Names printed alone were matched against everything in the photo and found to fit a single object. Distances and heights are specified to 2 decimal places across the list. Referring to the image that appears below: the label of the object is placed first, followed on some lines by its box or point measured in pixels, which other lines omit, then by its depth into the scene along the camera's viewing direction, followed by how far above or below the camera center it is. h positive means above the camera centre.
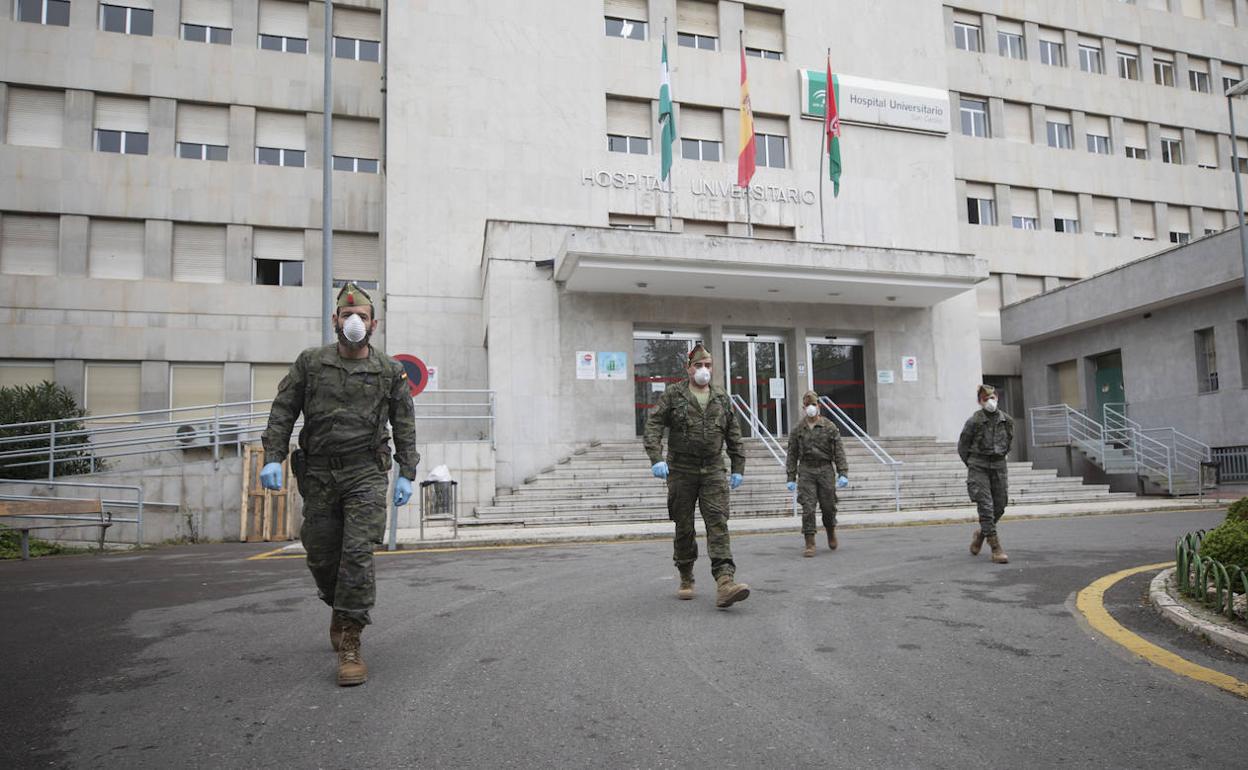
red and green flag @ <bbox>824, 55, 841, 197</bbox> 20.80 +8.05
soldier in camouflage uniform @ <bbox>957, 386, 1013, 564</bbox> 8.52 -0.15
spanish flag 19.95 +7.48
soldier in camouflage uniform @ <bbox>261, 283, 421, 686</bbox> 4.47 +0.04
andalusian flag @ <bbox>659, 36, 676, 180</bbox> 19.97 +8.31
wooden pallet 14.61 -0.90
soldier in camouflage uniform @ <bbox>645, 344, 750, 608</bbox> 6.34 -0.04
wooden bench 11.55 -0.64
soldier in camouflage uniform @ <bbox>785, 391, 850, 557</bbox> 9.76 -0.21
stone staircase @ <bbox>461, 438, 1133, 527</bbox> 14.72 -0.86
